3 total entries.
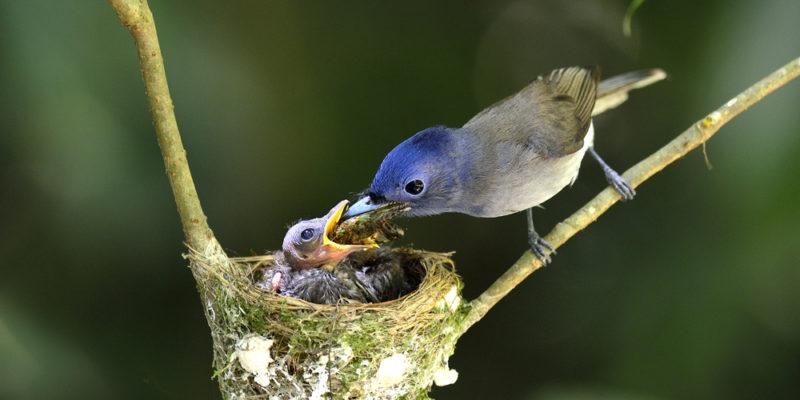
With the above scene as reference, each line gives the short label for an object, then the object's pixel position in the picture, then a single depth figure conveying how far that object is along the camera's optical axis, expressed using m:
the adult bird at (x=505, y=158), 5.17
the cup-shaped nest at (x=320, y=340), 4.74
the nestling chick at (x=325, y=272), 5.96
